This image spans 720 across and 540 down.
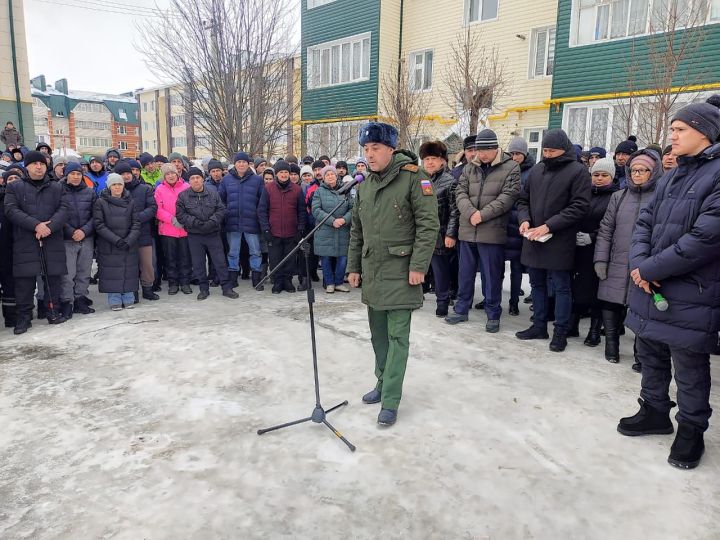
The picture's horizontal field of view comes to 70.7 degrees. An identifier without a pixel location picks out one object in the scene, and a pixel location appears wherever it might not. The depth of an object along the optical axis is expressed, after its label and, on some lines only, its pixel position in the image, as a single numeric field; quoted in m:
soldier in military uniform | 3.49
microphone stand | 3.40
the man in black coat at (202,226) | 7.26
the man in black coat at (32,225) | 5.67
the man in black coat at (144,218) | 7.04
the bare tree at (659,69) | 9.12
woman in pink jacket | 7.57
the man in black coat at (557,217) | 4.89
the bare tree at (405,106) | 14.52
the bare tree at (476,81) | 13.41
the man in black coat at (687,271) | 2.91
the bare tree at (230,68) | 13.70
